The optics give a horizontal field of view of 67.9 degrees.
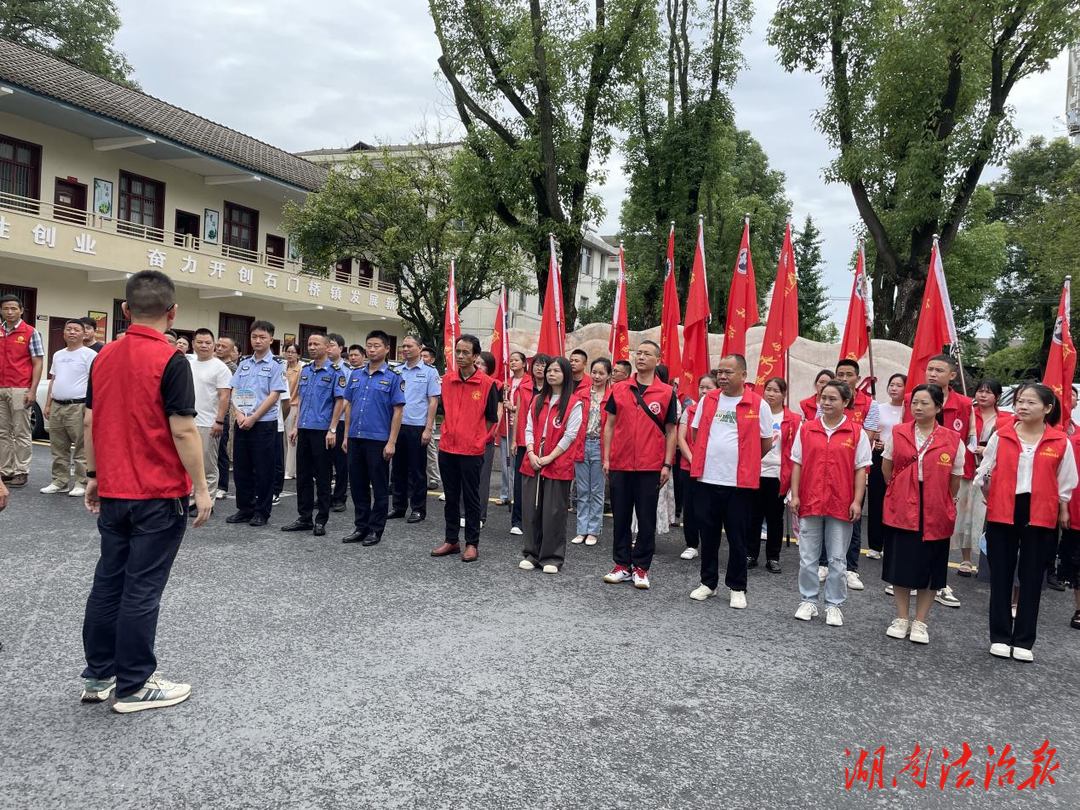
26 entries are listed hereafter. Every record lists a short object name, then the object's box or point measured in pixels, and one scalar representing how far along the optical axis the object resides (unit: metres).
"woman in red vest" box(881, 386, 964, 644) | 5.25
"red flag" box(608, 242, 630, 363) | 10.66
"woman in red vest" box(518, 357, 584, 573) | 6.62
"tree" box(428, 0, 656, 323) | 14.91
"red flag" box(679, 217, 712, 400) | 10.01
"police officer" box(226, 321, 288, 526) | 7.92
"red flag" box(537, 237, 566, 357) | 9.62
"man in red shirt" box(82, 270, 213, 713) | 3.56
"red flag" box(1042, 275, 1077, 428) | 7.82
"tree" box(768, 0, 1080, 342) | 12.88
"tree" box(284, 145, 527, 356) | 19.03
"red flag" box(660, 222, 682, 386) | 11.00
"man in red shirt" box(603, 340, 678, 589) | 6.30
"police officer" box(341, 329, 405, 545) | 7.37
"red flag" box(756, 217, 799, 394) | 8.91
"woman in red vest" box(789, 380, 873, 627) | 5.57
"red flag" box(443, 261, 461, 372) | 11.26
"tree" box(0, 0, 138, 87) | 28.27
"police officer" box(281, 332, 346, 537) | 7.69
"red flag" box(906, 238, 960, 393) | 8.18
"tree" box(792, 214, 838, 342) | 45.47
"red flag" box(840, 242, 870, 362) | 9.14
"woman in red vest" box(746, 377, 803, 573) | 7.19
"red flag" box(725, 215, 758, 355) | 9.85
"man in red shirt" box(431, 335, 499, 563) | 7.06
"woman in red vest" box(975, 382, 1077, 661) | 5.07
